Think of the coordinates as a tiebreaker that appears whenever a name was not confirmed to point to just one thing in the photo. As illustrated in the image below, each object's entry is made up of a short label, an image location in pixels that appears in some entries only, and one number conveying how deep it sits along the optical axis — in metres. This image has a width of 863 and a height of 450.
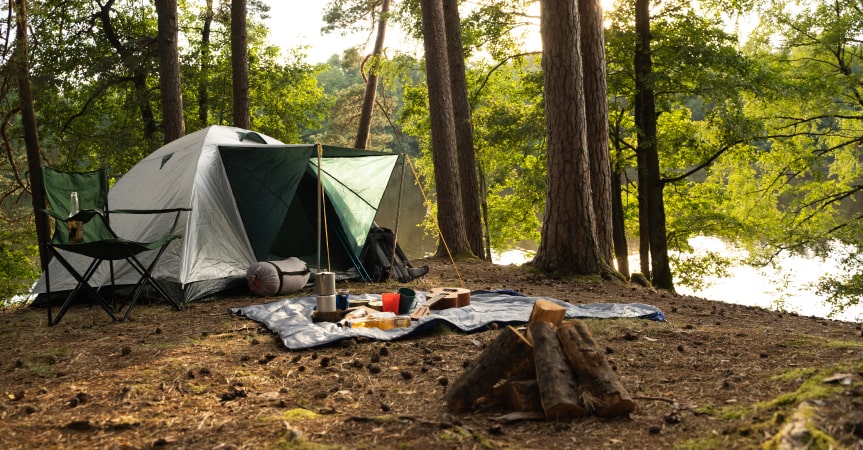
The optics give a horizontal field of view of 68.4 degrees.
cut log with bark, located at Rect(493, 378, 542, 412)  2.44
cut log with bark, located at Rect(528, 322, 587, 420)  2.32
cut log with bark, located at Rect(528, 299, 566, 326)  3.04
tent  5.71
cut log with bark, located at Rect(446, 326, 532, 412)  2.51
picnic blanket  3.87
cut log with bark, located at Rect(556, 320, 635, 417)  2.31
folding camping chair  4.45
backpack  6.61
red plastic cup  4.57
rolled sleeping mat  5.68
